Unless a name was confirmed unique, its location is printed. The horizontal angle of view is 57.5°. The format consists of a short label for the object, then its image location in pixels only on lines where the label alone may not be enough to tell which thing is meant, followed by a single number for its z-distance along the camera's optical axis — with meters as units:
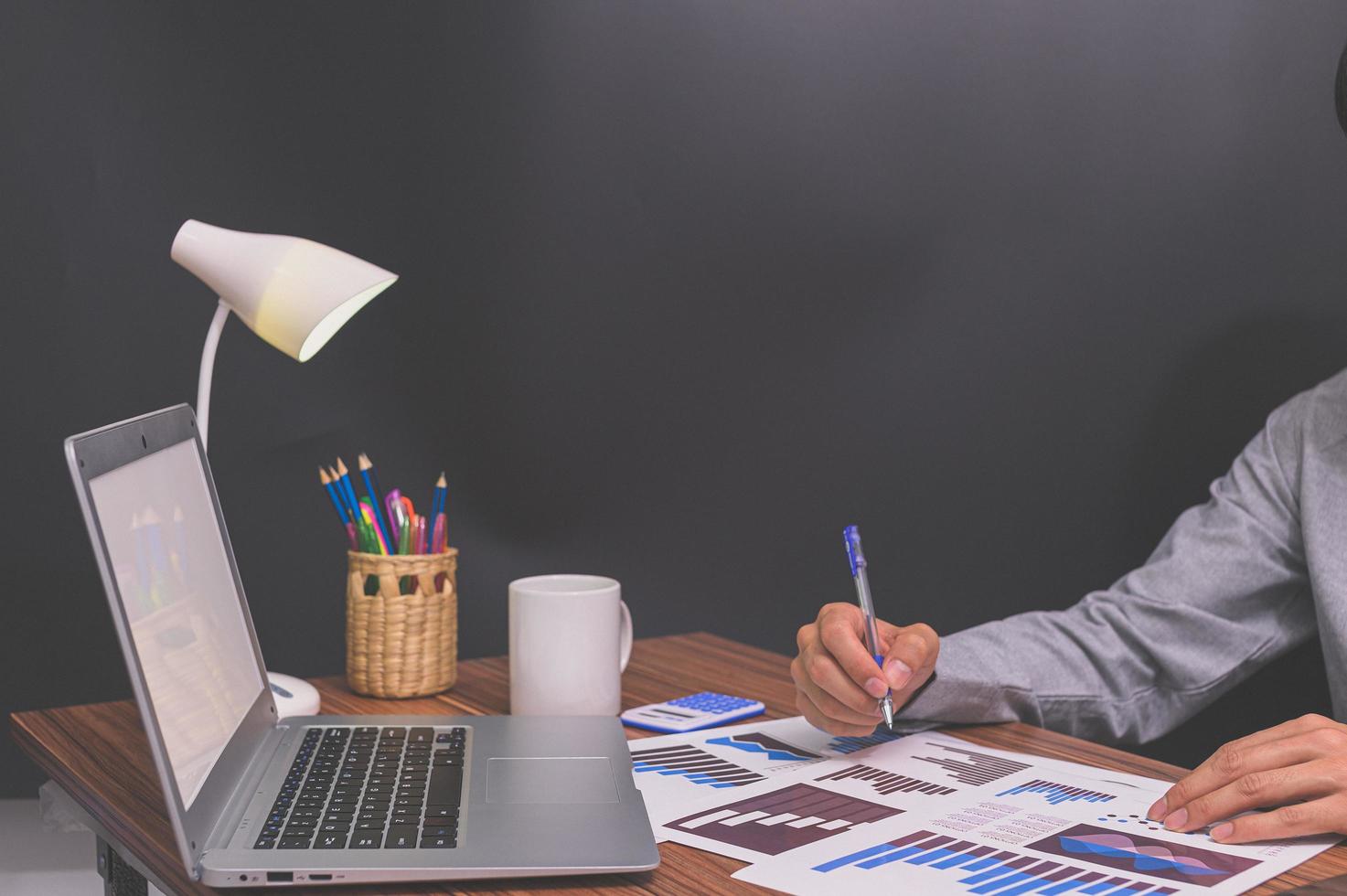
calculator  1.02
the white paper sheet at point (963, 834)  0.68
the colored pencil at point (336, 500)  1.11
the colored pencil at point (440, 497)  1.14
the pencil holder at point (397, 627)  1.10
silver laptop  0.66
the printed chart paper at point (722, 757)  0.84
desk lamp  0.99
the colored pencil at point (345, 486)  1.11
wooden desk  0.69
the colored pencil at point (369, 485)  1.10
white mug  1.02
